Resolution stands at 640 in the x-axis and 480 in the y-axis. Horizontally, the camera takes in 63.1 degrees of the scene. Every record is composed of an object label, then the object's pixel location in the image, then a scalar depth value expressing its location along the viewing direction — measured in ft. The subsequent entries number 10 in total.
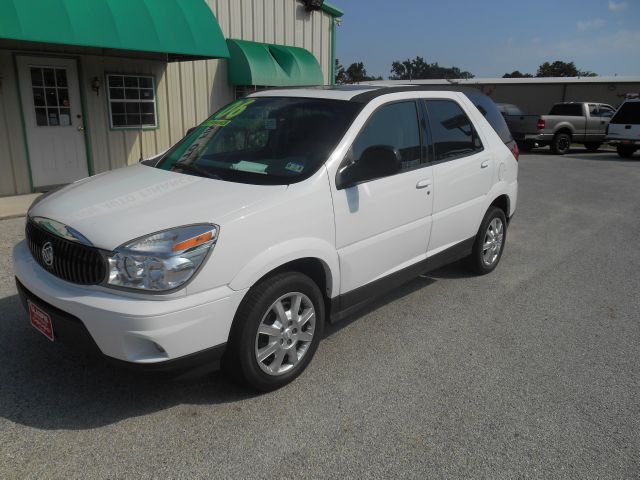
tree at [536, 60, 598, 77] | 246.88
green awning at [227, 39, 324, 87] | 36.55
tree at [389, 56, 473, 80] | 345.47
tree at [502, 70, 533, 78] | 257.30
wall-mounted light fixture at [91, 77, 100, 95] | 30.89
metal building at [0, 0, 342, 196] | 25.59
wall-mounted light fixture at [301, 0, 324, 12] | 42.01
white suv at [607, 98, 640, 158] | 57.41
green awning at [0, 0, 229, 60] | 22.80
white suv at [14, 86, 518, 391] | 8.80
